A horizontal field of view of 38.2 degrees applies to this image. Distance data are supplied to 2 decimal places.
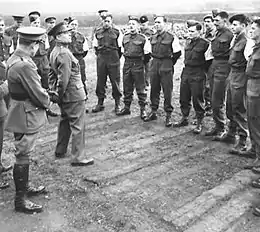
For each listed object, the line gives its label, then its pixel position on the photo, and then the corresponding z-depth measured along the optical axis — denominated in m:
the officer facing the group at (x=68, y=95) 4.61
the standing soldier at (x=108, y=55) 7.05
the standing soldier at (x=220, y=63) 5.50
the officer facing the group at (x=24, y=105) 3.61
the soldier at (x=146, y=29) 7.67
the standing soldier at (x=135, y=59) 6.64
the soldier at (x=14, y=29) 7.58
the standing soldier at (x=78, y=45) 7.60
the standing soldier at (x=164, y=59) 6.26
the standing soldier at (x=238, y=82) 5.07
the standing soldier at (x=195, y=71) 5.86
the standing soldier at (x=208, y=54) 5.83
